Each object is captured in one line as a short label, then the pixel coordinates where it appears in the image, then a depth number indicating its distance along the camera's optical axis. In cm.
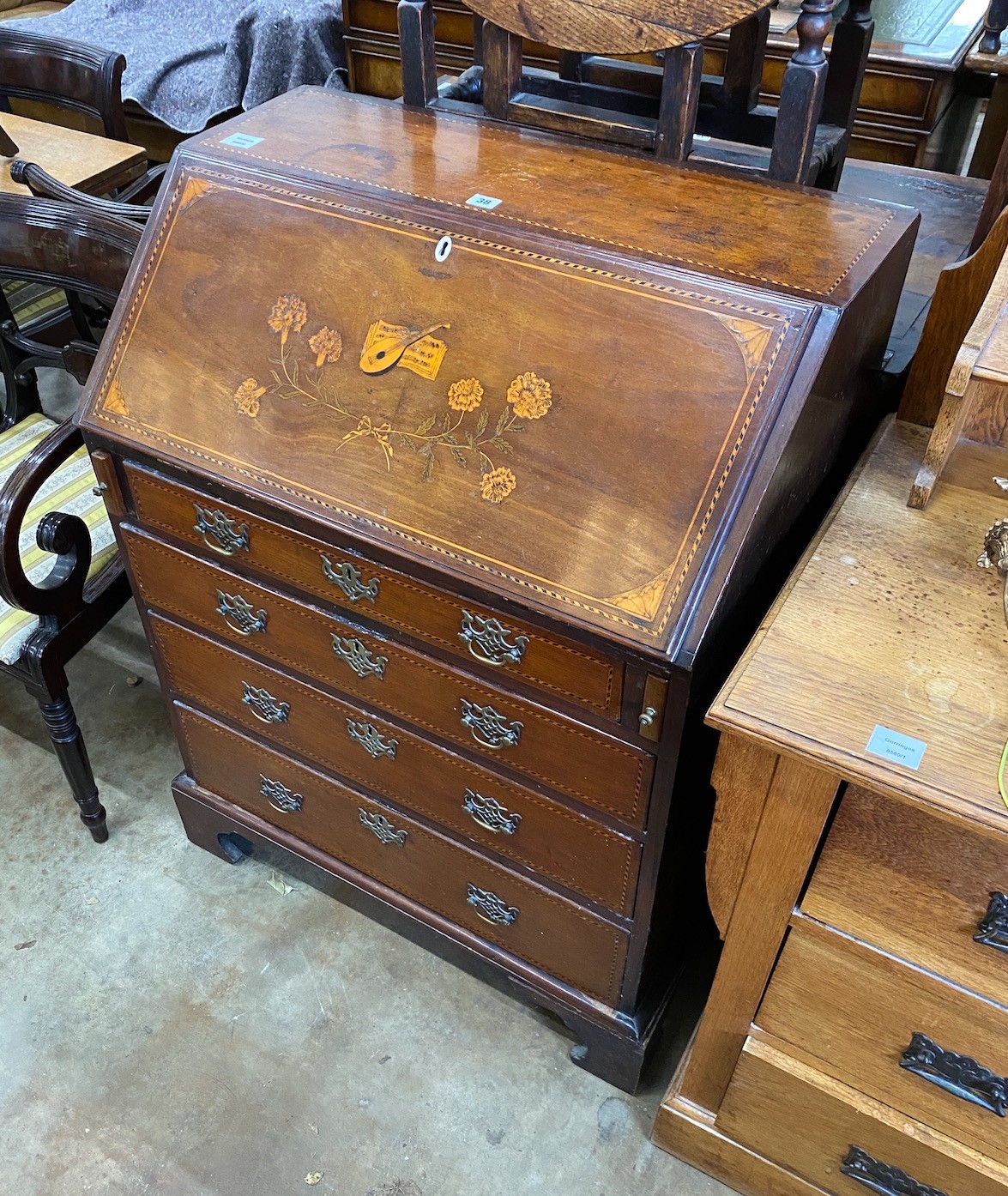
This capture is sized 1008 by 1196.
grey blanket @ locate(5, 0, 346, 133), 373
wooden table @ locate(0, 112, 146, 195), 248
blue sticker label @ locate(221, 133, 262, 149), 142
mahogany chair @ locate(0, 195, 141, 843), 167
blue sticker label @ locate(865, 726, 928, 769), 90
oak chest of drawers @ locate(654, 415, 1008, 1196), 94
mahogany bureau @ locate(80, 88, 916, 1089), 107
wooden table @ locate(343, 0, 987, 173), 261
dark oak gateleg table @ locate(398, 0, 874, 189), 122
